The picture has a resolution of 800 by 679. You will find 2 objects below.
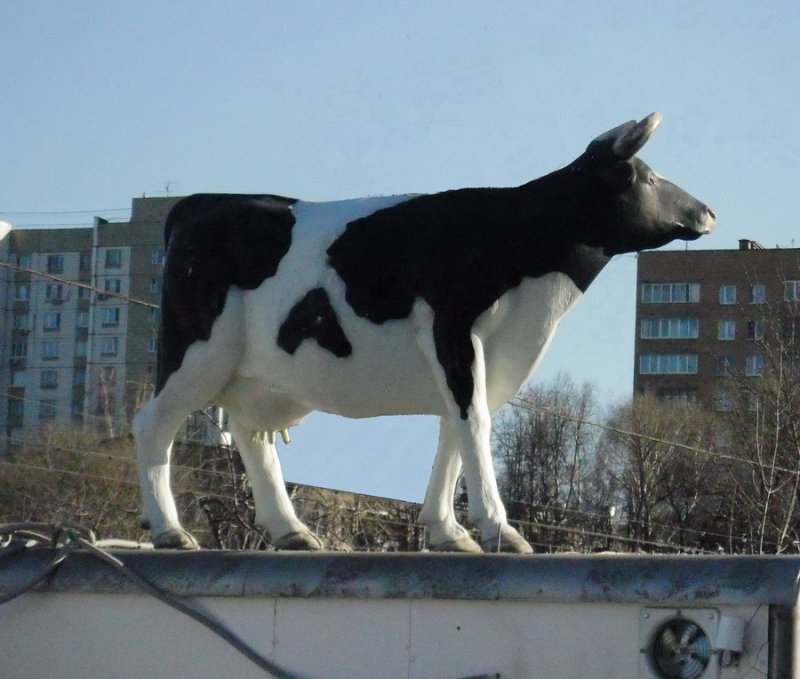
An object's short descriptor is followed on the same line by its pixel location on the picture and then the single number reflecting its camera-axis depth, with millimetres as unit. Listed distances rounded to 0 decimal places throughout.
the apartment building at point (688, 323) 74750
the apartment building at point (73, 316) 75875
